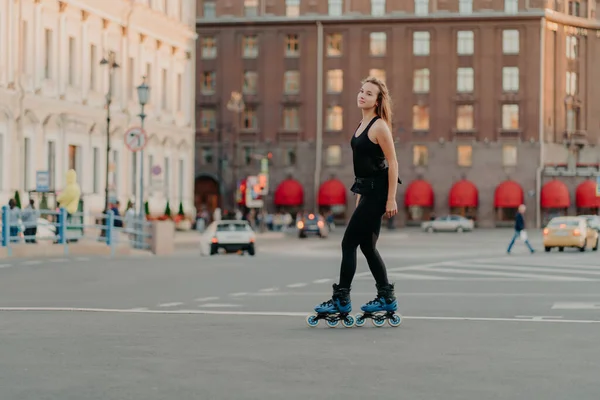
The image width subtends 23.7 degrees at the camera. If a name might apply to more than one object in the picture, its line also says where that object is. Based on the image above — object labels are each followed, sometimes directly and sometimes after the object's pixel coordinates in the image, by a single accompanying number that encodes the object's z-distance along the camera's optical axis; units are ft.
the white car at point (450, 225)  316.19
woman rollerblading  40.50
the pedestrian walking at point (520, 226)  152.20
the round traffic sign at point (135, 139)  129.29
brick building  333.83
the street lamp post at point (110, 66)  167.22
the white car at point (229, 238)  144.05
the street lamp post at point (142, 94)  148.77
